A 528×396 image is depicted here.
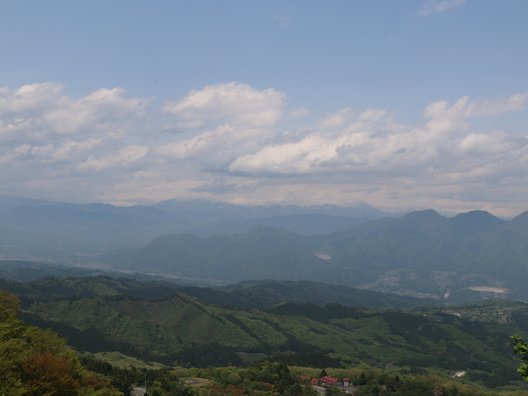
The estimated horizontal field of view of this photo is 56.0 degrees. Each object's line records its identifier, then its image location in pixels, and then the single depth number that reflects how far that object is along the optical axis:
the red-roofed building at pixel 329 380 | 176.12
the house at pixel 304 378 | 164.02
